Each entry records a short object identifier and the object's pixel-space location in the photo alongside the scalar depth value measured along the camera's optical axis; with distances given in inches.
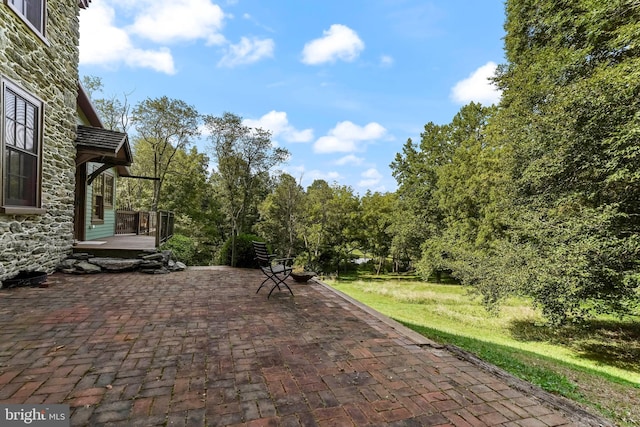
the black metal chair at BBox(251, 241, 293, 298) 221.8
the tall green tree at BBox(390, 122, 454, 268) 897.5
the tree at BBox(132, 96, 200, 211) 674.2
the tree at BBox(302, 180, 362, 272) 983.0
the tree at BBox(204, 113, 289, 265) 430.9
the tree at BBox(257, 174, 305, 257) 792.3
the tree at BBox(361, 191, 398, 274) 1082.1
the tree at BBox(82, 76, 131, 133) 724.7
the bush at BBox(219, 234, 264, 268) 356.2
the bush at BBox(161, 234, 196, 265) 369.0
